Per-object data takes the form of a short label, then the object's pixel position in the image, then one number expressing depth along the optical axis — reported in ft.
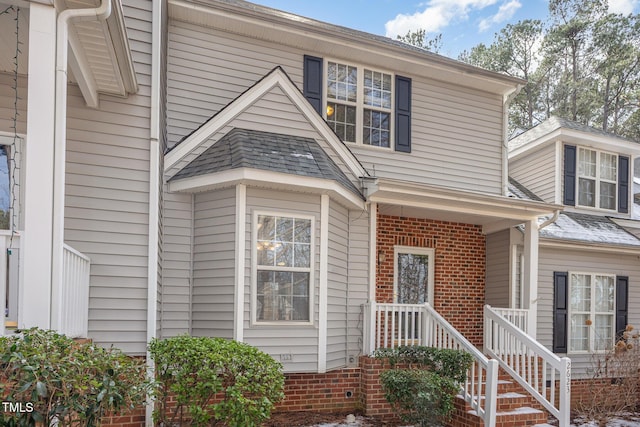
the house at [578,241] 33.14
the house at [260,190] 15.46
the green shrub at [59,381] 9.31
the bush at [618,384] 26.55
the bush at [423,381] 20.40
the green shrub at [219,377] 15.48
